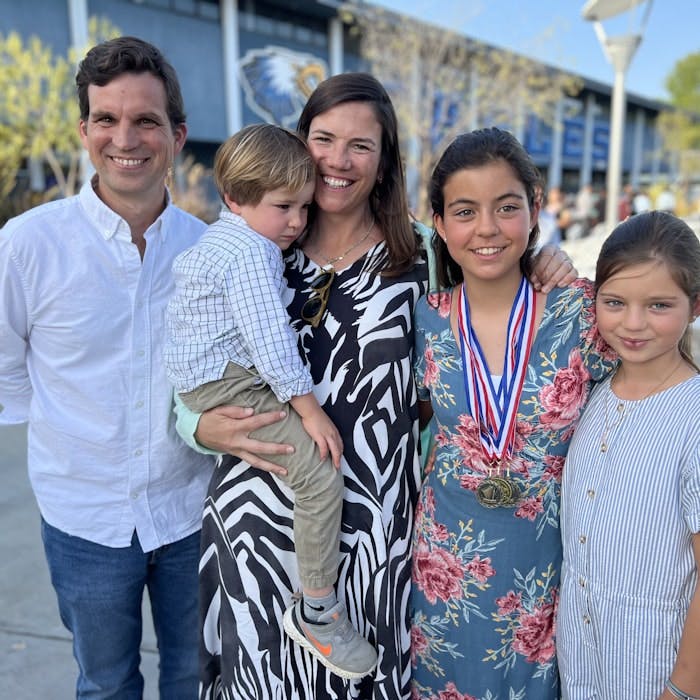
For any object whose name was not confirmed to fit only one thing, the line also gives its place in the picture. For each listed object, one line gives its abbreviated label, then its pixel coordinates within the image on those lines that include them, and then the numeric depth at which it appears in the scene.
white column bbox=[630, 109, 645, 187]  43.69
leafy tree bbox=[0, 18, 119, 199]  13.52
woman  1.81
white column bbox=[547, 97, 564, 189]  33.72
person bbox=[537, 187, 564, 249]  9.23
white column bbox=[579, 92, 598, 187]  36.03
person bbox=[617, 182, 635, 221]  16.55
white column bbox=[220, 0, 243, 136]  19.73
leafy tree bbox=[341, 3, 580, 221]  16.09
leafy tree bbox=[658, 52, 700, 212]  31.94
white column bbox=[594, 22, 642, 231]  8.56
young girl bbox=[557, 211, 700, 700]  1.46
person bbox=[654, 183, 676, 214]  14.97
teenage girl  1.67
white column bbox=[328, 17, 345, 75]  22.48
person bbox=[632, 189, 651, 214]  15.48
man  1.84
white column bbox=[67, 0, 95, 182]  16.09
